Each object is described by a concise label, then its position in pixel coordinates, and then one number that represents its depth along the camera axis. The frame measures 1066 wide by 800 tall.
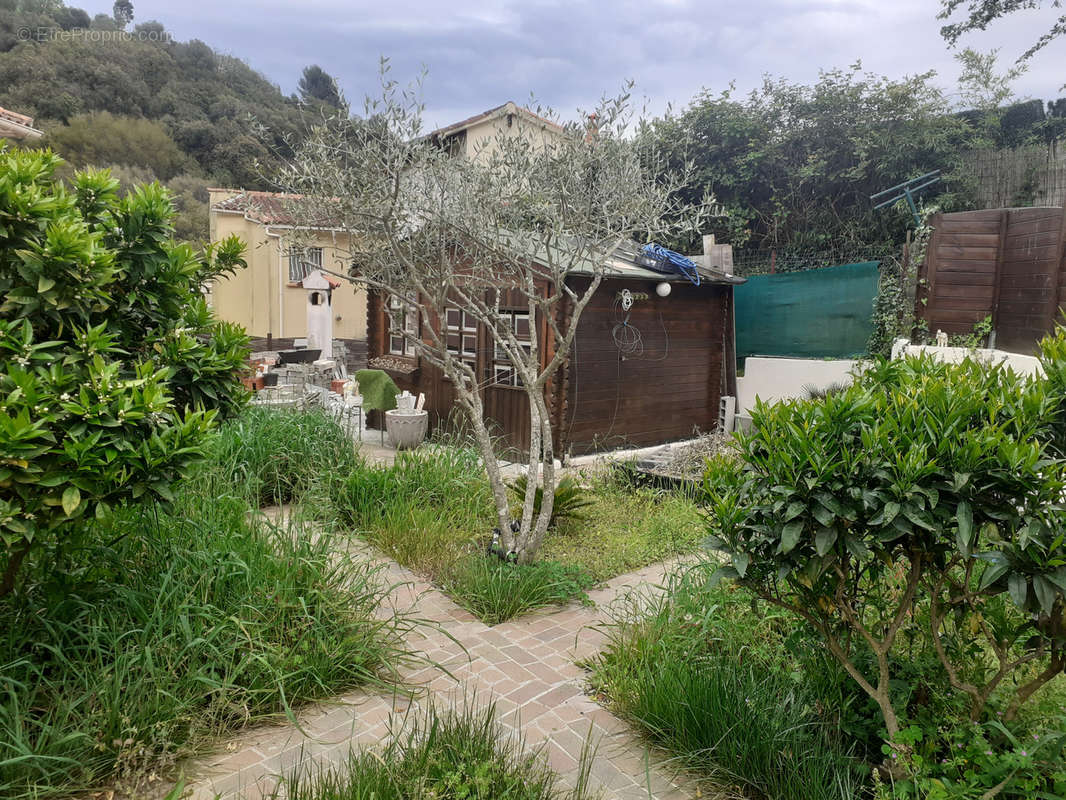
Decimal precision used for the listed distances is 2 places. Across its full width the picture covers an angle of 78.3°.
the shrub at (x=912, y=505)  1.79
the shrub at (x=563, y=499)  5.24
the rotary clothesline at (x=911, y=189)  10.60
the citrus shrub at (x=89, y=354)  1.91
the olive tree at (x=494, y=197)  4.37
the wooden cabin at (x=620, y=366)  8.12
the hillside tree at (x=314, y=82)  41.91
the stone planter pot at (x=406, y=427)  8.16
